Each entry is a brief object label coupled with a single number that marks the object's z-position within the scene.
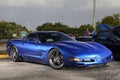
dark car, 7.17
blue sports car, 5.84
